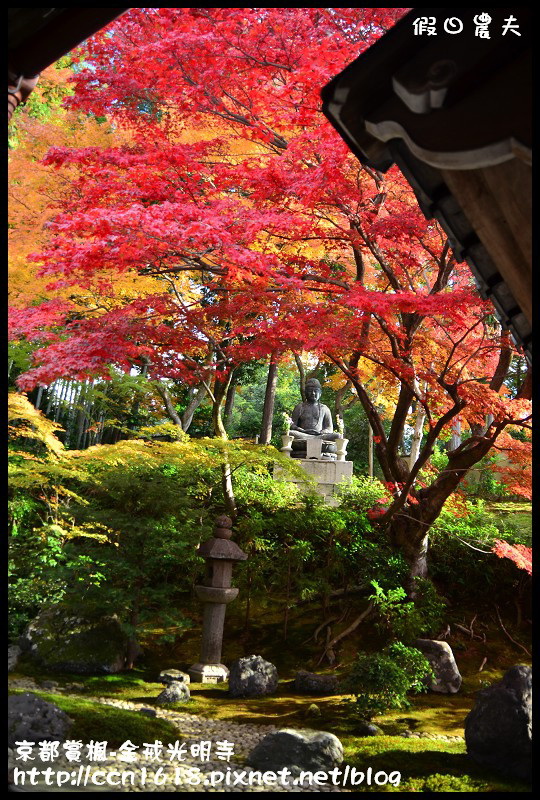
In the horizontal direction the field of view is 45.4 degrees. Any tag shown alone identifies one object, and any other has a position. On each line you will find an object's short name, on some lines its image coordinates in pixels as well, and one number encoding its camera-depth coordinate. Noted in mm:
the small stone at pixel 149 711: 6902
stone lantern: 8805
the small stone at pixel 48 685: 7781
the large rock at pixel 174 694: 7562
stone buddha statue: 13992
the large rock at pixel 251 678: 8047
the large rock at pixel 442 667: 8414
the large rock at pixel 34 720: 5445
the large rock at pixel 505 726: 5668
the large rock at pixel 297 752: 5492
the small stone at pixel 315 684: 8195
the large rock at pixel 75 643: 8203
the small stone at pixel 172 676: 8297
